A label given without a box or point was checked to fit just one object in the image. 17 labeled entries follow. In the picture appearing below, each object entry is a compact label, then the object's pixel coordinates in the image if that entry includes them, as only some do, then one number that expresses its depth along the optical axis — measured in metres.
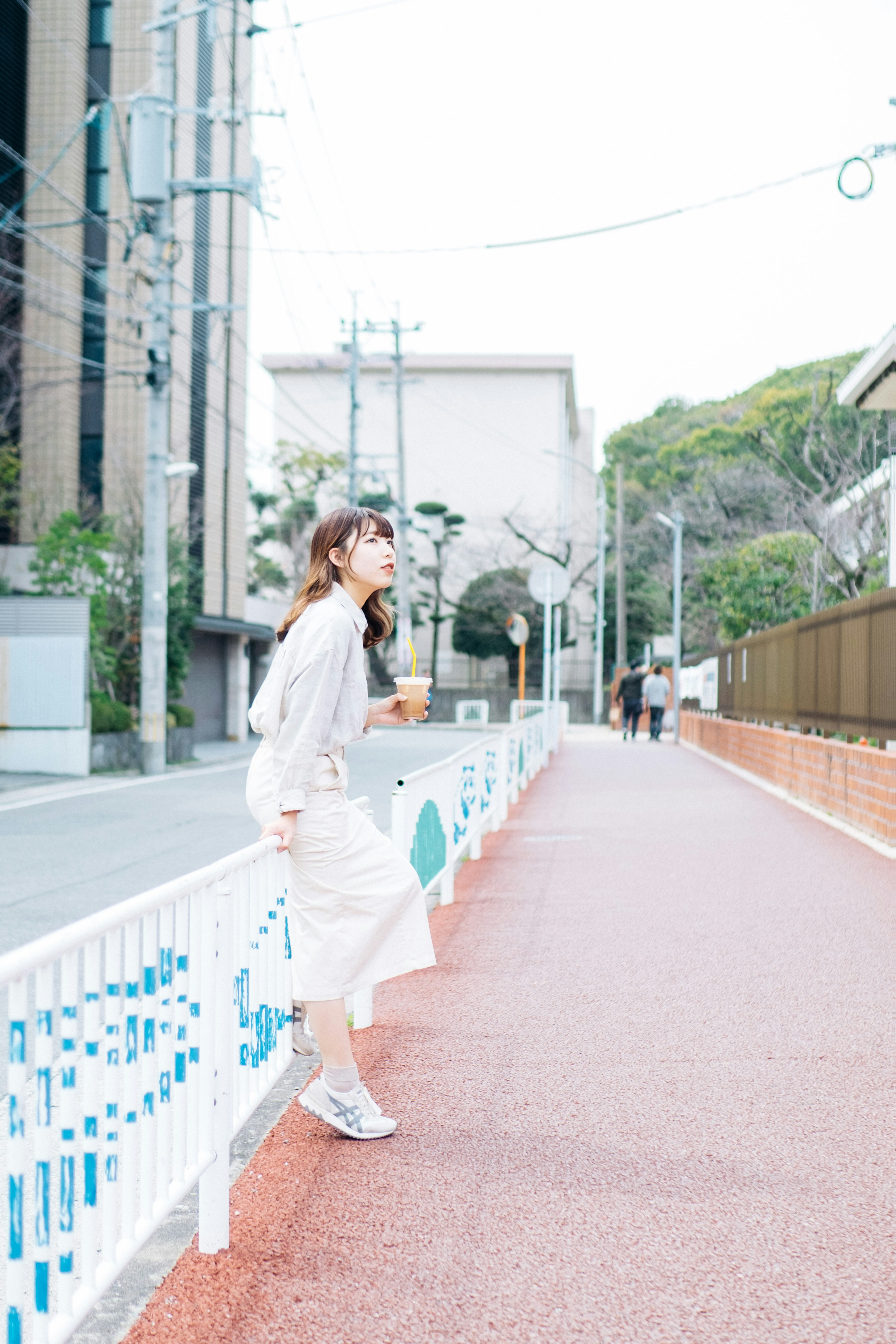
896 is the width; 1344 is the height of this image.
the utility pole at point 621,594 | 42.75
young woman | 3.31
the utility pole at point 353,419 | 33.19
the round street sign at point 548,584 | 19.28
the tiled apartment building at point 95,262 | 25.28
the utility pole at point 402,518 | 36.28
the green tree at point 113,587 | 21.17
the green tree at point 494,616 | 45.47
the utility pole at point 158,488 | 18.98
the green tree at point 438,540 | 44.34
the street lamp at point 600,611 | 44.81
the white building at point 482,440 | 48.91
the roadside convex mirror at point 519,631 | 23.72
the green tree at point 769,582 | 27.66
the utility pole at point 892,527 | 12.91
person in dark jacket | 30.11
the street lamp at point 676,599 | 32.06
